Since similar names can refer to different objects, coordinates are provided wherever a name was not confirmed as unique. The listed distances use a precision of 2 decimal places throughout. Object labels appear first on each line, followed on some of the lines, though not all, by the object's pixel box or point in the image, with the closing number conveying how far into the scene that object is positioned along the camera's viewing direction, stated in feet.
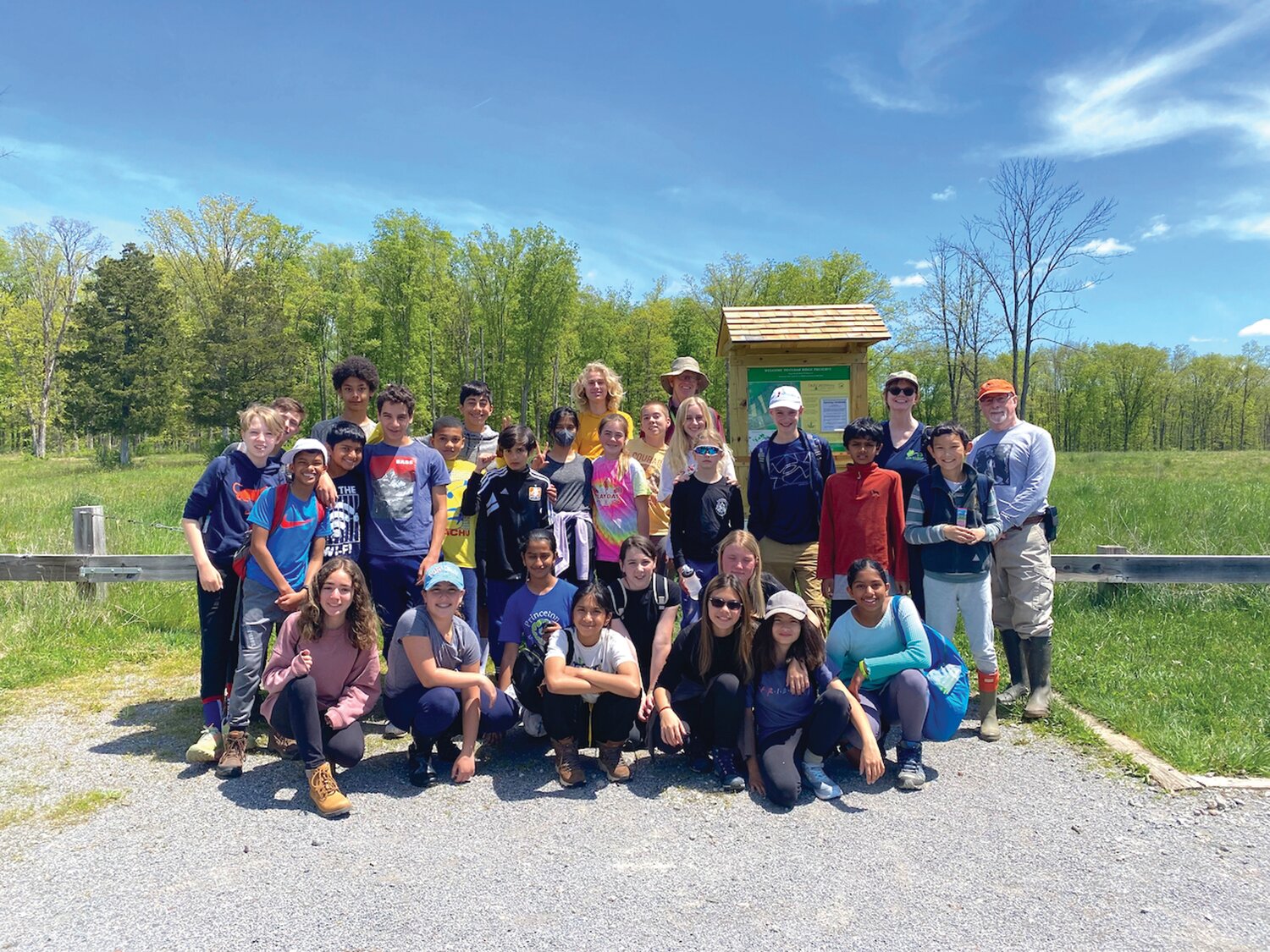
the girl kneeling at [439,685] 12.93
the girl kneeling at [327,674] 12.34
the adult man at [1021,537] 15.75
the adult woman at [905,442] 16.62
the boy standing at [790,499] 16.40
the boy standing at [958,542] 14.93
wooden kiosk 22.31
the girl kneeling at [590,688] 12.80
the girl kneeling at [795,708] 12.49
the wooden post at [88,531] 22.52
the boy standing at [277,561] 13.73
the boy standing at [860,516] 15.37
